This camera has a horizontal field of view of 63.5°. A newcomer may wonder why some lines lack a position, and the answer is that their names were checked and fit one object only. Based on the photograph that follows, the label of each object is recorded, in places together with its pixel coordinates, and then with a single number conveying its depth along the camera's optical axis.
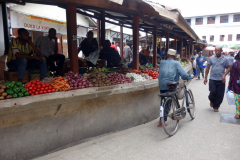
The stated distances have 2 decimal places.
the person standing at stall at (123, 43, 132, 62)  12.64
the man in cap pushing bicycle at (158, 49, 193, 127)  4.53
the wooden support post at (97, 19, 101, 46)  9.05
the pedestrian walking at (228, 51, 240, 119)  5.08
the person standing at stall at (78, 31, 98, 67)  6.87
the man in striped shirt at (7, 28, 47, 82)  4.41
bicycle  4.17
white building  43.32
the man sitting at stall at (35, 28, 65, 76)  5.68
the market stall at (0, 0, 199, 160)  3.07
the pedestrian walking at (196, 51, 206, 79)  13.21
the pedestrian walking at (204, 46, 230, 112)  5.73
